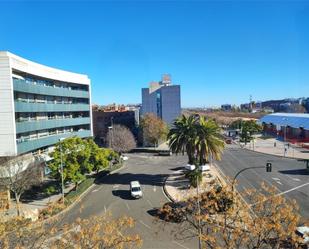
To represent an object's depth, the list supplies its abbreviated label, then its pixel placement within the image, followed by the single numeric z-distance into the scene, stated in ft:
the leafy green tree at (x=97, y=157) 90.26
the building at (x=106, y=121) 190.51
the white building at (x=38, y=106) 83.64
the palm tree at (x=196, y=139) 87.54
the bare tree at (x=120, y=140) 137.03
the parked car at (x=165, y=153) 154.93
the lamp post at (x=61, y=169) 78.06
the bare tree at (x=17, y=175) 71.30
